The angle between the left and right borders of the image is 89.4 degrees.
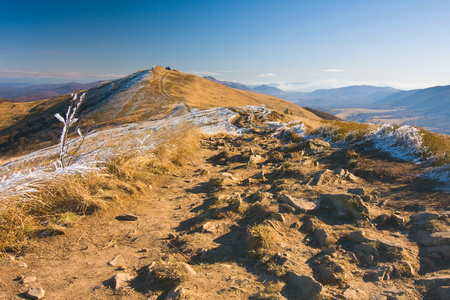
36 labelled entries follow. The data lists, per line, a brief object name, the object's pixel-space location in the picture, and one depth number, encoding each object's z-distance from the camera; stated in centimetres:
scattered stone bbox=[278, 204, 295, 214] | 403
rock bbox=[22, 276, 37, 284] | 254
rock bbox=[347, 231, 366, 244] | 317
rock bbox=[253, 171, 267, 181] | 624
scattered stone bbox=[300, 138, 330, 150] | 873
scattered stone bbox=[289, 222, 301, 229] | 367
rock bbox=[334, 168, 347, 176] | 558
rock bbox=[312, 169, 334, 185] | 519
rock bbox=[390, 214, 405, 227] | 358
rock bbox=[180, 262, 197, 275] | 269
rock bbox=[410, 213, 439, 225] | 348
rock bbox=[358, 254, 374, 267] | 279
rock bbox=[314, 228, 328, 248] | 324
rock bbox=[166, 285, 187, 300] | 227
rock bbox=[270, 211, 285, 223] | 375
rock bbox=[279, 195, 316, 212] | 407
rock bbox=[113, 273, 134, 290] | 254
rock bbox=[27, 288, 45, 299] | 233
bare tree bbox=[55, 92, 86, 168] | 439
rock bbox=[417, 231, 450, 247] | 293
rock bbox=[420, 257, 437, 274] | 261
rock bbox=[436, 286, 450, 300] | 212
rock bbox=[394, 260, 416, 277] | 255
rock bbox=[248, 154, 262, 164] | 775
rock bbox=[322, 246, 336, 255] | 300
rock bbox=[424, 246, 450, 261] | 274
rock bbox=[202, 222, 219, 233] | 375
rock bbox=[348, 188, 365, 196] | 468
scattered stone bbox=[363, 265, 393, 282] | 251
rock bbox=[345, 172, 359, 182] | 549
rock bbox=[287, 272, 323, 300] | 229
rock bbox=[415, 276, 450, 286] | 230
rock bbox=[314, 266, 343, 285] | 251
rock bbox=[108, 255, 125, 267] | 297
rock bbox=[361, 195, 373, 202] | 439
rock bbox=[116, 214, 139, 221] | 423
